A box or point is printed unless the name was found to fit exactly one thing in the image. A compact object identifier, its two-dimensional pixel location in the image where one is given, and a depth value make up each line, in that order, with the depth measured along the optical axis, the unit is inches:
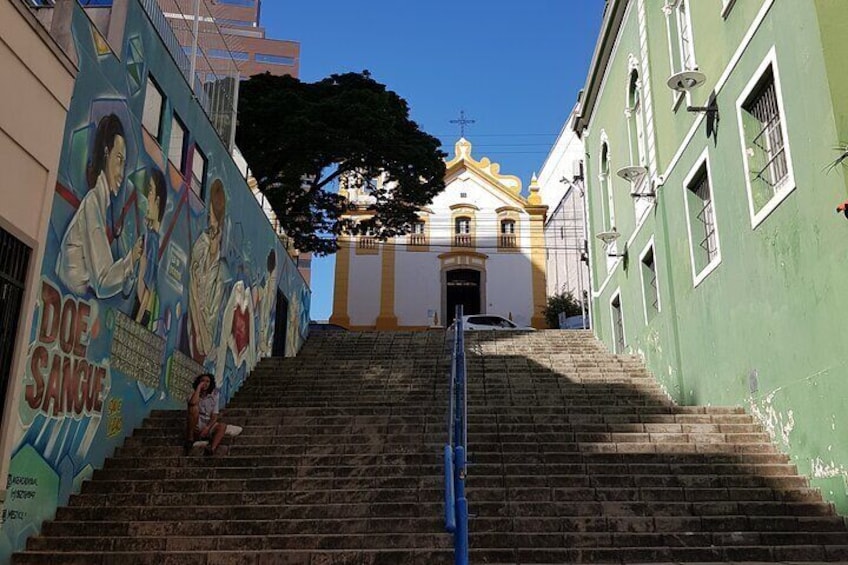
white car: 928.9
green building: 293.6
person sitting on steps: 344.2
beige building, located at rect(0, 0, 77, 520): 255.6
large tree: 839.1
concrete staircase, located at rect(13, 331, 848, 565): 262.2
